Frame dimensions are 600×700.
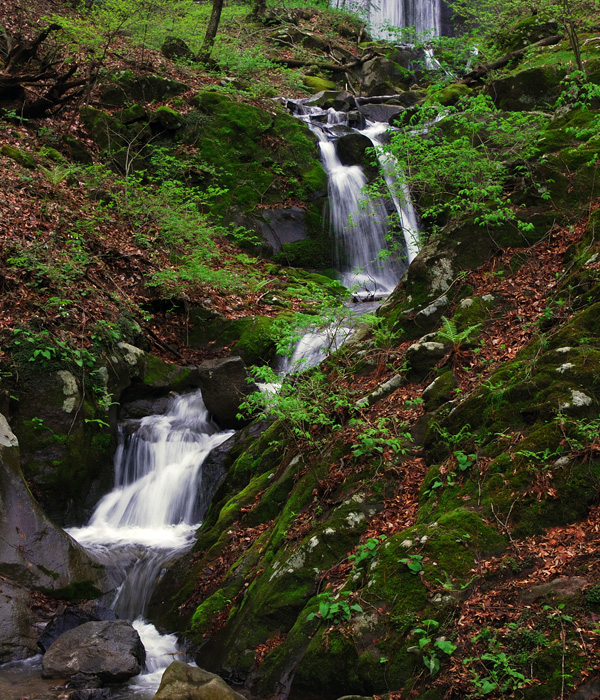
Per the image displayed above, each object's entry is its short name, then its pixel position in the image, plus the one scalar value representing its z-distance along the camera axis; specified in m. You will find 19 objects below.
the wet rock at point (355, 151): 16.00
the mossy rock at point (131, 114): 14.41
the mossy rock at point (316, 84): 21.29
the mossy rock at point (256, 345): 10.20
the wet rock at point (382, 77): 22.00
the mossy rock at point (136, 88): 14.90
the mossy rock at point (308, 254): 14.30
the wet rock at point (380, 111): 19.23
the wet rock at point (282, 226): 14.42
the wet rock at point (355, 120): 18.25
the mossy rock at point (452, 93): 16.55
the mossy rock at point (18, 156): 10.95
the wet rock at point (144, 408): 9.10
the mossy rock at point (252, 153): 14.86
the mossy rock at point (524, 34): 15.72
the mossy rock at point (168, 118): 14.70
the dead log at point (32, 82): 12.57
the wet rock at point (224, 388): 8.95
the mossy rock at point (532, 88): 13.43
